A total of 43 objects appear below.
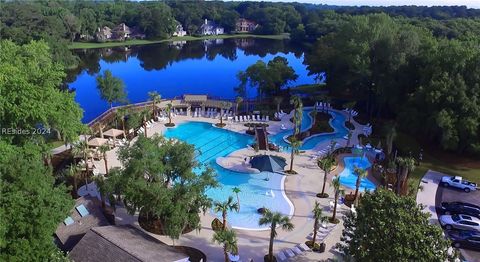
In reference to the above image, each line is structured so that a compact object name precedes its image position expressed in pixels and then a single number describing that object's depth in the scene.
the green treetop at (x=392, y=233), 16.06
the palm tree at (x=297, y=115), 38.82
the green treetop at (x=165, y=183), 22.34
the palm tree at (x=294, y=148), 33.31
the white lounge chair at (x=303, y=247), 23.36
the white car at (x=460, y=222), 25.06
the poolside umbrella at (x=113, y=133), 37.83
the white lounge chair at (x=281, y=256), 22.55
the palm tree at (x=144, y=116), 40.00
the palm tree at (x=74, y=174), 27.66
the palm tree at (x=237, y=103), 45.09
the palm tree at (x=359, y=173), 27.39
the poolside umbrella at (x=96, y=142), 35.41
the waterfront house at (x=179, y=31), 124.47
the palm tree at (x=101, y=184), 24.48
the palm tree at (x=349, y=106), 45.02
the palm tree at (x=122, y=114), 39.34
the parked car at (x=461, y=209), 26.91
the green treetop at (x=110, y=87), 44.28
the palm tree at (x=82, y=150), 29.41
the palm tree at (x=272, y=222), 21.44
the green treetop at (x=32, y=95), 24.75
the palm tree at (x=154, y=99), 43.94
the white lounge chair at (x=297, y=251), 23.08
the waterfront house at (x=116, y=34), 111.69
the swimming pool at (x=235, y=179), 27.80
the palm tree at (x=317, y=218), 22.67
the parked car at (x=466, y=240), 23.89
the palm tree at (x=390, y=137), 35.63
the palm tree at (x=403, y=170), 28.23
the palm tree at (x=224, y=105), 47.10
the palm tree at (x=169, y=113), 43.19
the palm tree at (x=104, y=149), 29.58
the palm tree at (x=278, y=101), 46.78
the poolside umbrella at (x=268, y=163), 31.73
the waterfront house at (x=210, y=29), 131.82
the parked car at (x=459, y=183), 30.89
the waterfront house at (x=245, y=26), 137.09
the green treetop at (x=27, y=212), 17.14
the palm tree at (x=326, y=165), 29.34
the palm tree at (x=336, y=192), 25.73
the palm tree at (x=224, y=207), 23.86
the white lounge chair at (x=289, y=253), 22.80
